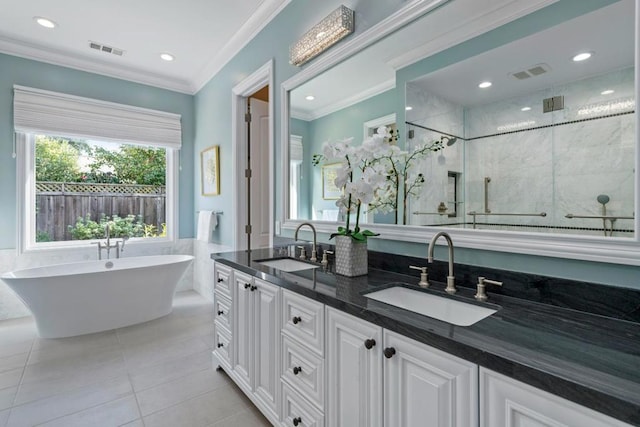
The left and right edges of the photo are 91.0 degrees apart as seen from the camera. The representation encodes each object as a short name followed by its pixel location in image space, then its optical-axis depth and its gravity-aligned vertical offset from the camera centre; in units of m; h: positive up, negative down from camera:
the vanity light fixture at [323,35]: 1.85 +1.13
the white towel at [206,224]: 3.68 -0.16
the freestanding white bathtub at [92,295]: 2.70 -0.77
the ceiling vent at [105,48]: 3.26 +1.73
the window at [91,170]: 3.35 +0.51
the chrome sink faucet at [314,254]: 1.99 -0.28
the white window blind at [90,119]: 3.26 +1.07
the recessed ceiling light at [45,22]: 2.80 +1.72
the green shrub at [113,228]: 3.75 -0.20
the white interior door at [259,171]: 3.34 +0.43
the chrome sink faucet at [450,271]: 1.23 -0.24
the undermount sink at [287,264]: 2.00 -0.34
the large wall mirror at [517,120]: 1.00 +0.35
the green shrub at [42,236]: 3.49 -0.27
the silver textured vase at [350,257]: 1.52 -0.23
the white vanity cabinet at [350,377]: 0.73 -0.53
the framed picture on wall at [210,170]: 3.68 +0.51
